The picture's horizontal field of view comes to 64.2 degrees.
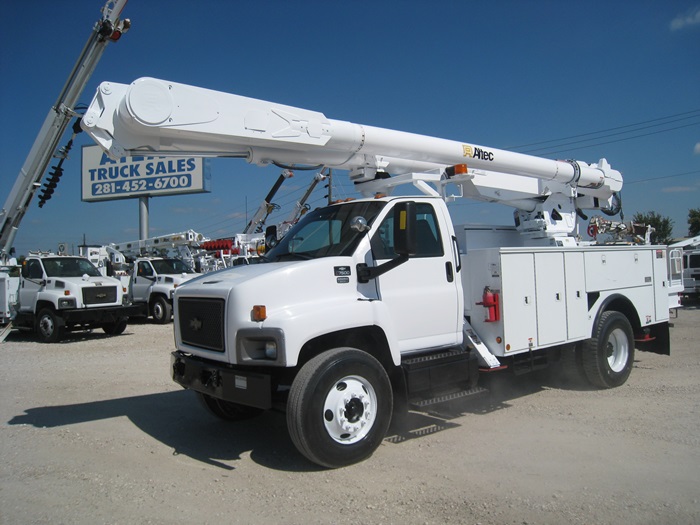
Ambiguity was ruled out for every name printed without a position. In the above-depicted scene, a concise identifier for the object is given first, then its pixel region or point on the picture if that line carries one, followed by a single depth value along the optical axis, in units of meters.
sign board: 34.19
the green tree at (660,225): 47.00
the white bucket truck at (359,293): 4.83
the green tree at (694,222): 44.00
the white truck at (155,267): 17.84
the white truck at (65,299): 13.95
